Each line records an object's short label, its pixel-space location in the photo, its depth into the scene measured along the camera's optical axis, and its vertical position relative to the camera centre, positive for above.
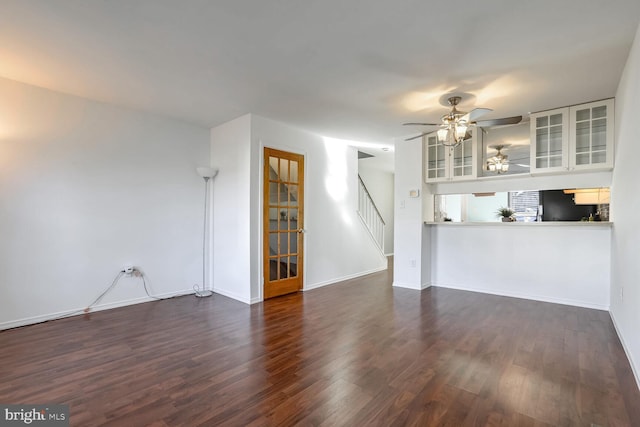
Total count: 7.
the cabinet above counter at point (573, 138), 3.54 +0.89
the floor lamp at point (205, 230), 4.67 -0.31
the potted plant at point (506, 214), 4.54 -0.06
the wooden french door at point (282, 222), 4.36 -0.17
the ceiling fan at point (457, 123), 3.00 +0.90
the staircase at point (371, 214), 7.04 -0.09
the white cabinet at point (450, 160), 4.54 +0.79
